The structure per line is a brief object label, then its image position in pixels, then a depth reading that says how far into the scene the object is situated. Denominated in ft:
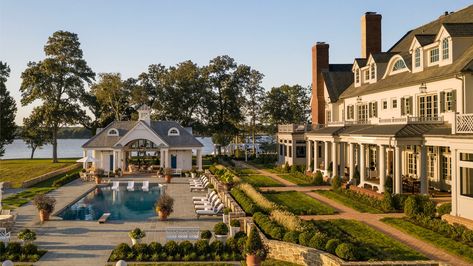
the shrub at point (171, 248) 49.25
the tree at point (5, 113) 164.84
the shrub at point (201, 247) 49.49
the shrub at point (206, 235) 54.85
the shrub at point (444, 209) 61.00
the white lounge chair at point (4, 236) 53.31
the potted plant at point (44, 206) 69.00
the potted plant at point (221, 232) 54.29
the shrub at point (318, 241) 45.03
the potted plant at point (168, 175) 125.29
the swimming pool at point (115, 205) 78.18
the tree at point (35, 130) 182.60
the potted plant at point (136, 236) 52.08
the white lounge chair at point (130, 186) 114.53
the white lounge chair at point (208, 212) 72.28
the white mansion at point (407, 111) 68.54
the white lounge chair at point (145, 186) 114.21
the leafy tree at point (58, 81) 181.47
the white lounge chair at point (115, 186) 113.29
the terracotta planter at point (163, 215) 70.64
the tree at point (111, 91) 203.72
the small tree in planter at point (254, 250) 42.55
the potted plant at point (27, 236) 51.95
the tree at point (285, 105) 220.02
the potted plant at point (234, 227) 56.72
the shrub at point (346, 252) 41.47
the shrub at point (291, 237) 47.88
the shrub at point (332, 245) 43.87
